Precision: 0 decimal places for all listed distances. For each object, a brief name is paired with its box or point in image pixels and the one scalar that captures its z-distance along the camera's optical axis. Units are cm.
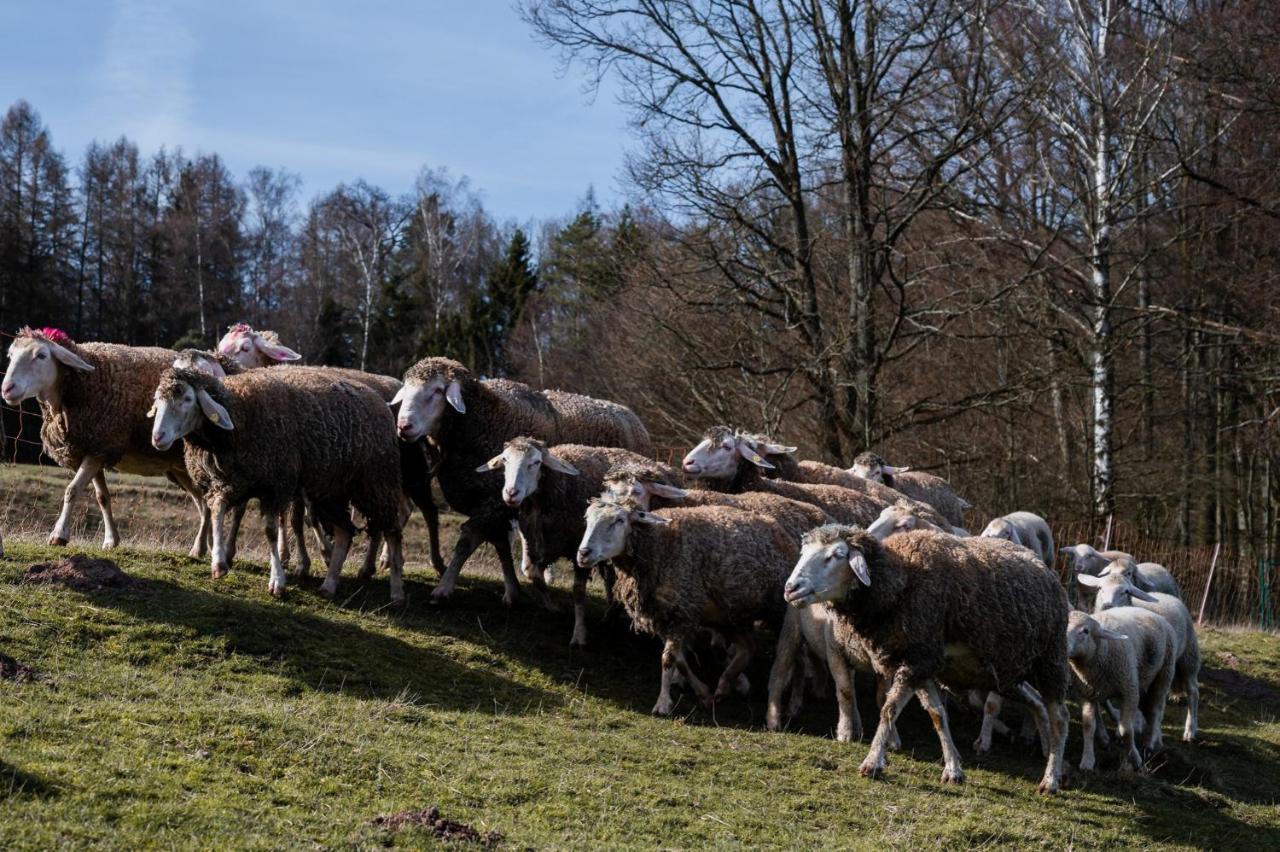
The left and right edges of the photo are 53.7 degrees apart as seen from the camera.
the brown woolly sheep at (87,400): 1109
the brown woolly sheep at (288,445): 1048
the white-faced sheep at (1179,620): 1216
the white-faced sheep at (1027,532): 1386
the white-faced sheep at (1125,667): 1027
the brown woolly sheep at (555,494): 1123
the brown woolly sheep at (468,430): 1197
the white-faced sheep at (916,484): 1590
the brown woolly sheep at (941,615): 879
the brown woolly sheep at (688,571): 1001
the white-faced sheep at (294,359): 1230
